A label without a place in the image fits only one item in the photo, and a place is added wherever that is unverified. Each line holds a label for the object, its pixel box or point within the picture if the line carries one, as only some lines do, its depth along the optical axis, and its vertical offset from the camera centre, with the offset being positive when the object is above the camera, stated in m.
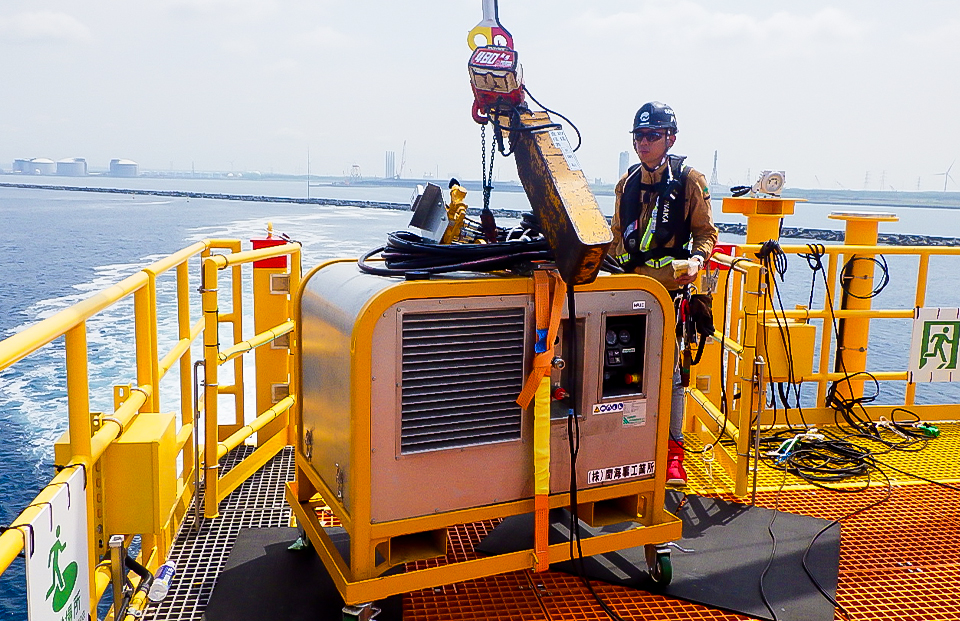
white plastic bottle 2.39 -1.28
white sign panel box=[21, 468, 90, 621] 1.57 -0.84
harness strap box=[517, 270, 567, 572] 2.45 -0.63
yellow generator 2.29 -0.71
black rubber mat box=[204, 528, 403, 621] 2.60 -1.44
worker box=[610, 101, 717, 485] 3.50 -0.06
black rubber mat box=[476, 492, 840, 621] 2.77 -1.44
